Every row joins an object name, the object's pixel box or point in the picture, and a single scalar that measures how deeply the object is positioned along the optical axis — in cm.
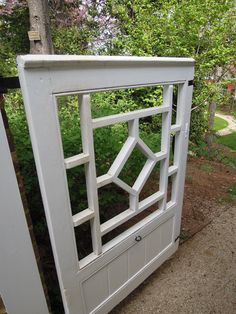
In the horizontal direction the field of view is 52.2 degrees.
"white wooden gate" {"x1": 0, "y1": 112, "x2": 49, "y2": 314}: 99
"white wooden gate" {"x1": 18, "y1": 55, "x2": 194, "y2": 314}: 99
